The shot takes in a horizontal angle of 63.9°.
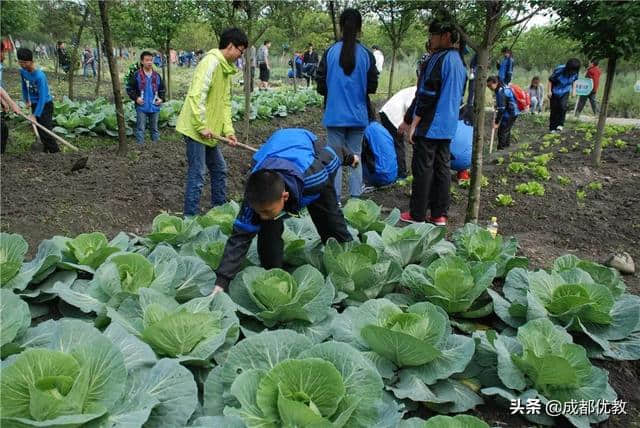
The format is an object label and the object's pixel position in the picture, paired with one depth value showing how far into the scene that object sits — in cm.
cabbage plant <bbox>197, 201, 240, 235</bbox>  341
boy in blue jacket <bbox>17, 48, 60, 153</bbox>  743
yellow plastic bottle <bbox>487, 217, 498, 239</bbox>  425
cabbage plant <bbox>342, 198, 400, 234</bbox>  367
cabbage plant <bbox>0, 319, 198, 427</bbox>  152
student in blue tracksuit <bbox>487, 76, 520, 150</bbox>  884
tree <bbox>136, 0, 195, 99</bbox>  1012
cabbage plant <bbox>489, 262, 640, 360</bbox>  250
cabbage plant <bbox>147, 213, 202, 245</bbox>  323
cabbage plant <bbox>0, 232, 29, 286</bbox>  269
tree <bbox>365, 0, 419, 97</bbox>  1060
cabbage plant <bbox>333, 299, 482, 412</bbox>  209
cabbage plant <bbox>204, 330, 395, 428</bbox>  165
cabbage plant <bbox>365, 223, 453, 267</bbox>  315
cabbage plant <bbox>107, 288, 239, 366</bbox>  204
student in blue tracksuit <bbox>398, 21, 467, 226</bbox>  420
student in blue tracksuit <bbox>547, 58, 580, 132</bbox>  1022
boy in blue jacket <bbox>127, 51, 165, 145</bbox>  810
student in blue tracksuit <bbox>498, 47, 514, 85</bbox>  1288
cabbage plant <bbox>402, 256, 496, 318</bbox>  268
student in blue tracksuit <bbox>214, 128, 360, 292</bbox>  243
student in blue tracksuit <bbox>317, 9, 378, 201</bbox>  462
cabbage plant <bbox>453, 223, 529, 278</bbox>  317
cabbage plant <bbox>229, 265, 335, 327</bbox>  240
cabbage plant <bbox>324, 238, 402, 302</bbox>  278
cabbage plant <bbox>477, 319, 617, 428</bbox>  209
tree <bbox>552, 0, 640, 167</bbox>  554
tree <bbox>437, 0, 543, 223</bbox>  364
